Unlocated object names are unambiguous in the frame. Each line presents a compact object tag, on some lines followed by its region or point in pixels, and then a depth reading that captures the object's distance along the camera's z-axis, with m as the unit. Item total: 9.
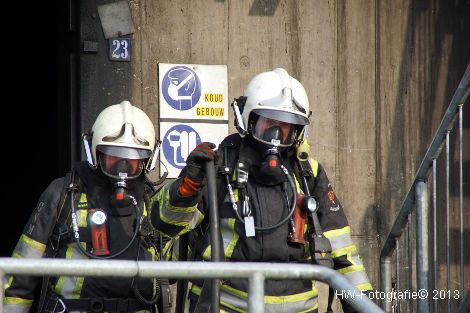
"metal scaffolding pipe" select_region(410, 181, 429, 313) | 11.62
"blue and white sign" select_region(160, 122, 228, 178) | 14.05
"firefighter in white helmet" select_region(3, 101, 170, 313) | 11.01
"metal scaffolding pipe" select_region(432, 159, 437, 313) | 11.55
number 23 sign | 14.08
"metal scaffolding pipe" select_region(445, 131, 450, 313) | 11.42
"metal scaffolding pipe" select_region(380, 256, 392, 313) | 12.45
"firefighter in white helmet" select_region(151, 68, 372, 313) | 10.64
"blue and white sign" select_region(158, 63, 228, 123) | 14.21
